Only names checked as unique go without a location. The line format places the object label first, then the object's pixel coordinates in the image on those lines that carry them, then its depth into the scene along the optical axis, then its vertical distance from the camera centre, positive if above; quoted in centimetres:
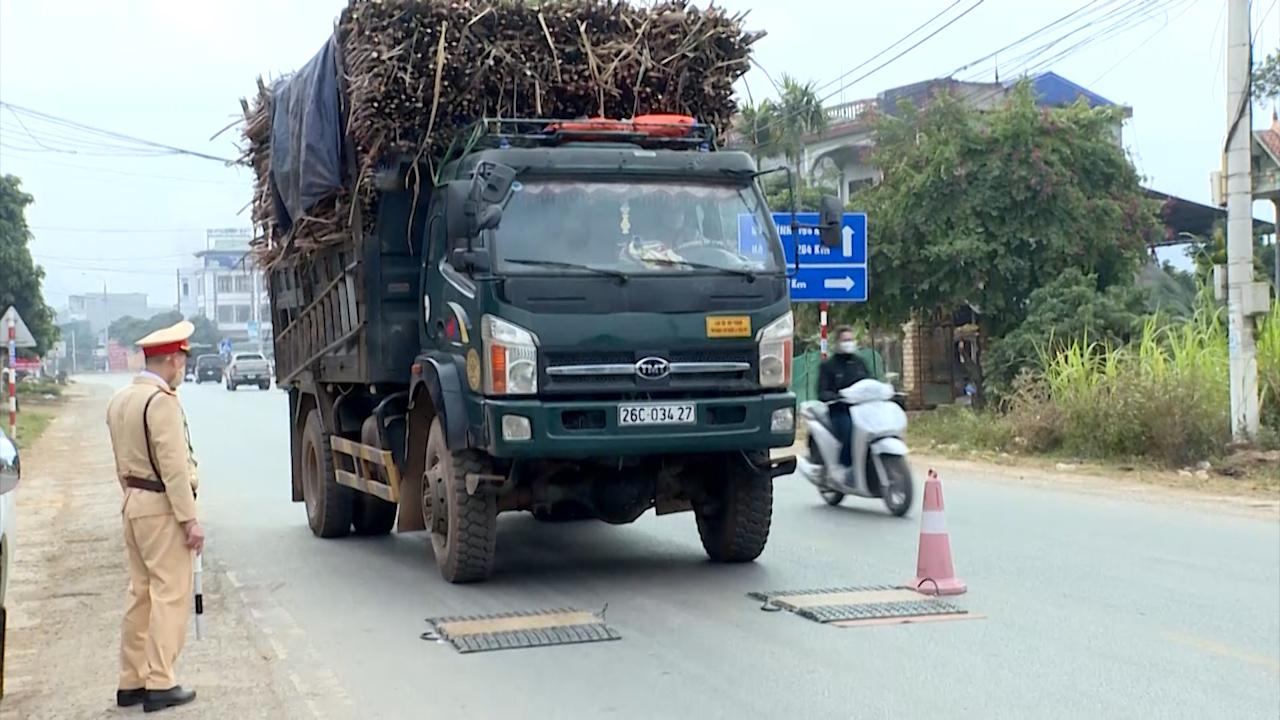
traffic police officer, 609 -67
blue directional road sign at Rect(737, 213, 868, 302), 2088 +133
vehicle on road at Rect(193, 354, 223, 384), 6906 -13
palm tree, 3919 +696
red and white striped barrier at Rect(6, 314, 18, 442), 2653 -21
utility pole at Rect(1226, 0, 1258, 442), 1588 +148
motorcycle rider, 1262 -21
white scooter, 1216 -82
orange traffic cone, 830 -122
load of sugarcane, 903 +198
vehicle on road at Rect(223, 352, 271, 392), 5506 -28
